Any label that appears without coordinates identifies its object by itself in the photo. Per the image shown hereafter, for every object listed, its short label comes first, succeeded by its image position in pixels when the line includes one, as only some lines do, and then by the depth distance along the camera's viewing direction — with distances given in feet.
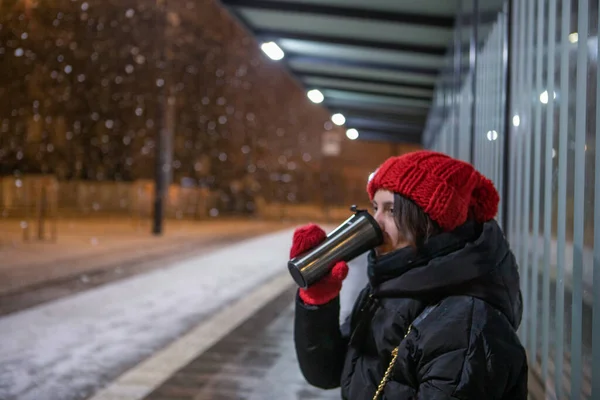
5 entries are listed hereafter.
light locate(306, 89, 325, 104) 40.22
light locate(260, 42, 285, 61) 28.19
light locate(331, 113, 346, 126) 46.81
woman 5.11
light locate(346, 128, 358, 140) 52.80
